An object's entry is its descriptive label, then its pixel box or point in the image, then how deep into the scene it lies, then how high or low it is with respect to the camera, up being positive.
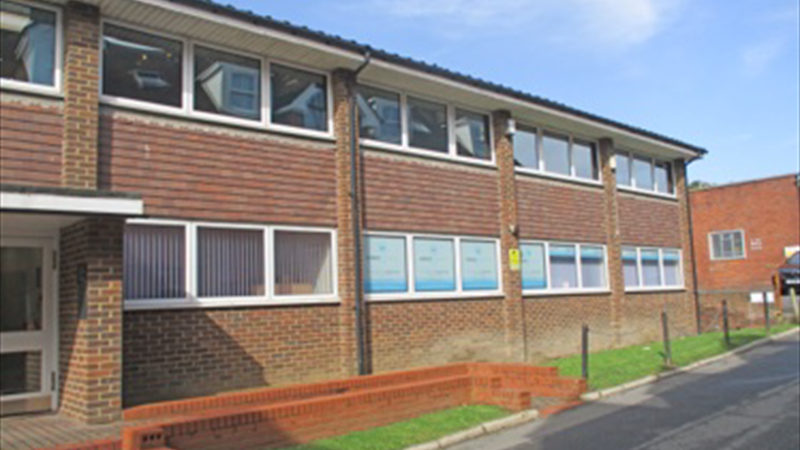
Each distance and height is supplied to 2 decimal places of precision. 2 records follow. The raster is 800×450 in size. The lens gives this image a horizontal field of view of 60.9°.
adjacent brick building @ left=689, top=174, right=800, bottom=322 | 30.02 +2.64
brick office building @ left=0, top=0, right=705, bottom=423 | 8.21 +1.40
